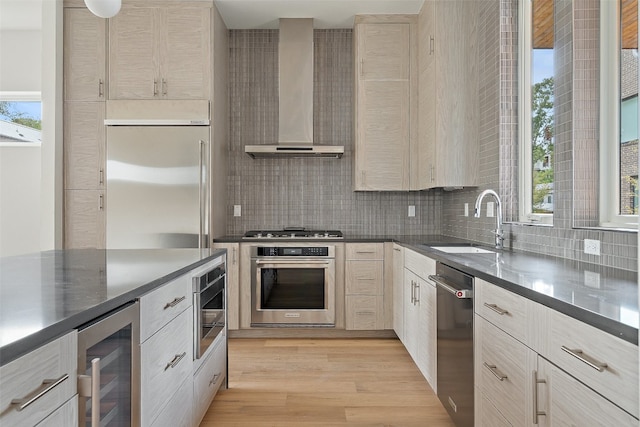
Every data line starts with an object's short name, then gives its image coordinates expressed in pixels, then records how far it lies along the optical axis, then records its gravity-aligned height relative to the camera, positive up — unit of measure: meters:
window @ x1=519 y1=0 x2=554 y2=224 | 2.50 +0.63
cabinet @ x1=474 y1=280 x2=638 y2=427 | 0.93 -0.43
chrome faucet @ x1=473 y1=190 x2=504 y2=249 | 2.56 -0.08
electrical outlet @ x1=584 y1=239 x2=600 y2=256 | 1.88 -0.14
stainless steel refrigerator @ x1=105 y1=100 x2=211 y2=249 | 3.54 +0.35
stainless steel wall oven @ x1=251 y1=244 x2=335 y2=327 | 3.64 -0.61
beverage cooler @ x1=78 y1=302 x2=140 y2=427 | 0.97 -0.41
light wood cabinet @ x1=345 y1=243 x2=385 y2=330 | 3.68 -0.63
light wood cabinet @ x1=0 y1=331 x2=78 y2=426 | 0.73 -0.32
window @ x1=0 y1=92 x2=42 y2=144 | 4.50 +1.00
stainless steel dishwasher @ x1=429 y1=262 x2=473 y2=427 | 1.88 -0.62
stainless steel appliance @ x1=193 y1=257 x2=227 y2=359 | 1.97 -0.48
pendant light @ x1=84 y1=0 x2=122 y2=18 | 1.80 +0.88
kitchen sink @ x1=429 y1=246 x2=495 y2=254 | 2.68 -0.23
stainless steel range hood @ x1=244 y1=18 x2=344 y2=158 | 3.96 +1.21
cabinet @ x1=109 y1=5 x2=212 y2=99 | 3.60 +1.35
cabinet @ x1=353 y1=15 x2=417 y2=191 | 3.82 +1.12
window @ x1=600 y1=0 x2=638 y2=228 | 1.83 +0.45
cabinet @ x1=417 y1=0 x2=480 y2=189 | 3.24 +0.90
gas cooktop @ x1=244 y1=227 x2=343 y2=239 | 3.71 -0.19
